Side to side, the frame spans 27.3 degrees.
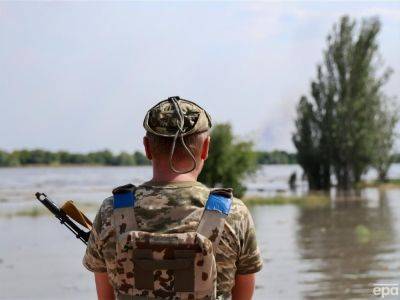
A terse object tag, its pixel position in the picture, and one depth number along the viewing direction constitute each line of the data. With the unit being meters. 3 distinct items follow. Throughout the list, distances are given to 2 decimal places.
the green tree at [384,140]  49.56
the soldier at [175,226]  2.58
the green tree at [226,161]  34.56
